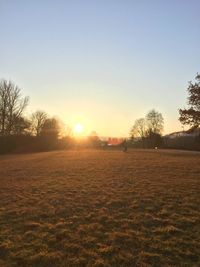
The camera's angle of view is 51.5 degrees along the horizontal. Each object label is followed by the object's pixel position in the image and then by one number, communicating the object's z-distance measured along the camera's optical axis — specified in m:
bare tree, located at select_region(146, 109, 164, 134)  56.65
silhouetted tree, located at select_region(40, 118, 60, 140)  38.14
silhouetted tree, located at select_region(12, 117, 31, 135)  37.82
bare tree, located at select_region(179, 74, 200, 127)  22.09
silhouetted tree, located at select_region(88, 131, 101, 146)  45.98
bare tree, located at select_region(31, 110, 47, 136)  49.47
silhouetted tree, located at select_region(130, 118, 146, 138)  59.72
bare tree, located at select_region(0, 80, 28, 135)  37.29
